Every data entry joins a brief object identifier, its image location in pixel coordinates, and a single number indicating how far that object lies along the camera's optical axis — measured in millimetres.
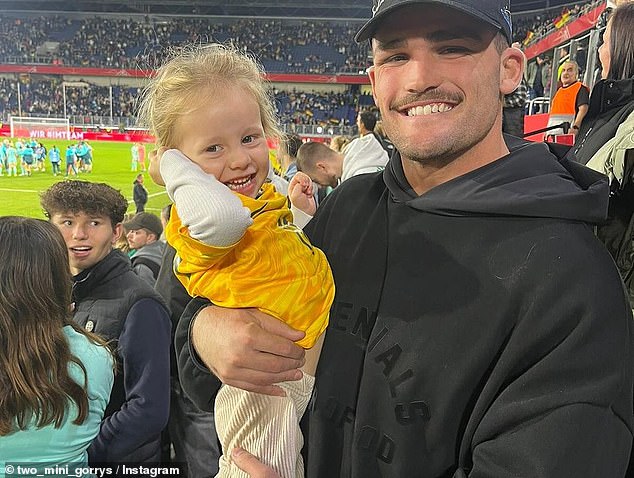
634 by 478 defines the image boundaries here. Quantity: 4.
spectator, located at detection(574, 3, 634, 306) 1663
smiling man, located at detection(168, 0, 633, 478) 967
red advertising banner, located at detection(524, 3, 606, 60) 10698
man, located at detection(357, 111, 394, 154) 5578
